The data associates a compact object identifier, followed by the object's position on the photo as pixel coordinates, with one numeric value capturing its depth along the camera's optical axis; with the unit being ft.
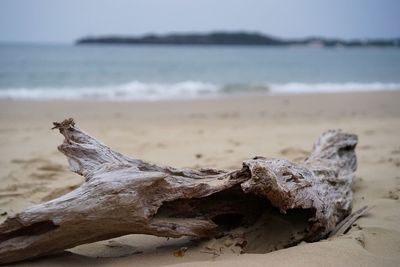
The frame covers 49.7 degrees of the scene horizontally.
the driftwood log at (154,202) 7.65
